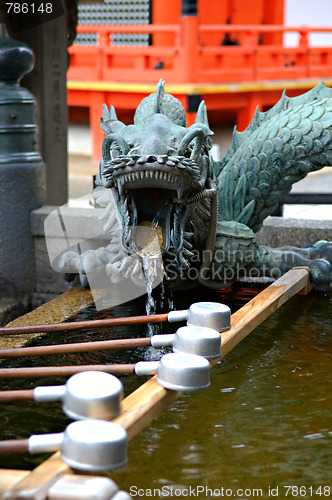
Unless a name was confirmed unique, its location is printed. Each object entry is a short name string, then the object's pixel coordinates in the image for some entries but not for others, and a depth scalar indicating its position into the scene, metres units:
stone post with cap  4.53
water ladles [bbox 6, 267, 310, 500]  1.77
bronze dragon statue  3.24
